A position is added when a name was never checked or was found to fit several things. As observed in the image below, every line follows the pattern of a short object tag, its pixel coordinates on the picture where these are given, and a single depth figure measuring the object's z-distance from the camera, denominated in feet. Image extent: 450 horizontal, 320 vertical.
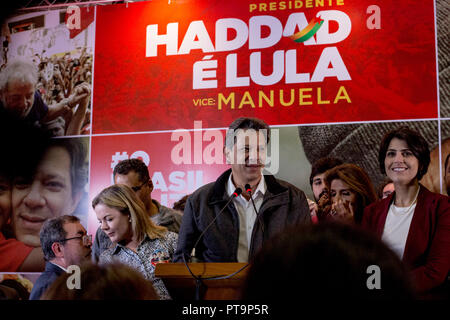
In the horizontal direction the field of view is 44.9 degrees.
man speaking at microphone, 10.57
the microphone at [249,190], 9.99
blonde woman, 11.71
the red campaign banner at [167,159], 14.96
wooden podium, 8.31
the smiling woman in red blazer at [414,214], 11.92
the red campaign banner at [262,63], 14.10
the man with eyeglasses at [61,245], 10.64
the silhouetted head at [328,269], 2.49
